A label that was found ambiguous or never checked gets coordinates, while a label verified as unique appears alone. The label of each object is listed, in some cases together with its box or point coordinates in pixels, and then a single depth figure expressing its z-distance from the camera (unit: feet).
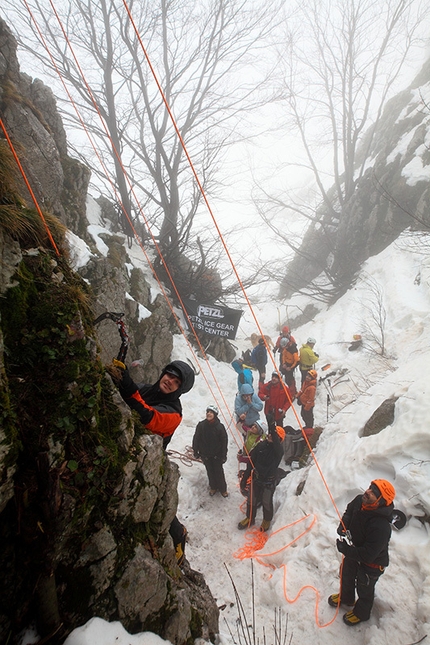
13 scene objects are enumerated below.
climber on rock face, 8.32
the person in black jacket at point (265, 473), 15.74
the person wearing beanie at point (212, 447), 17.21
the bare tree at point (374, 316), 29.89
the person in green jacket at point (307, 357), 26.37
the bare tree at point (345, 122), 46.80
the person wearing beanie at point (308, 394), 22.18
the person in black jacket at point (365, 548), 9.86
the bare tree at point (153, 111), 35.40
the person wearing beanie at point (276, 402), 22.43
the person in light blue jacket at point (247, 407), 20.88
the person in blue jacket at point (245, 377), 22.30
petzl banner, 29.58
